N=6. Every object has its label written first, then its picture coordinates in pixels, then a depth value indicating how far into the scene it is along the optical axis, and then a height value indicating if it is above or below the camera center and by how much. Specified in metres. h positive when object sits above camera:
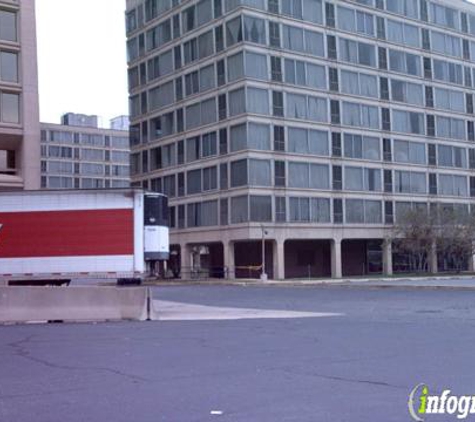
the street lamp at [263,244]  57.88 +1.31
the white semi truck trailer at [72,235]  26.44 +1.12
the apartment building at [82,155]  124.69 +19.91
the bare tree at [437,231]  63.16 +2.25
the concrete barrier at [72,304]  18.41 -1.05
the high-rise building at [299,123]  59.94 +12.77
